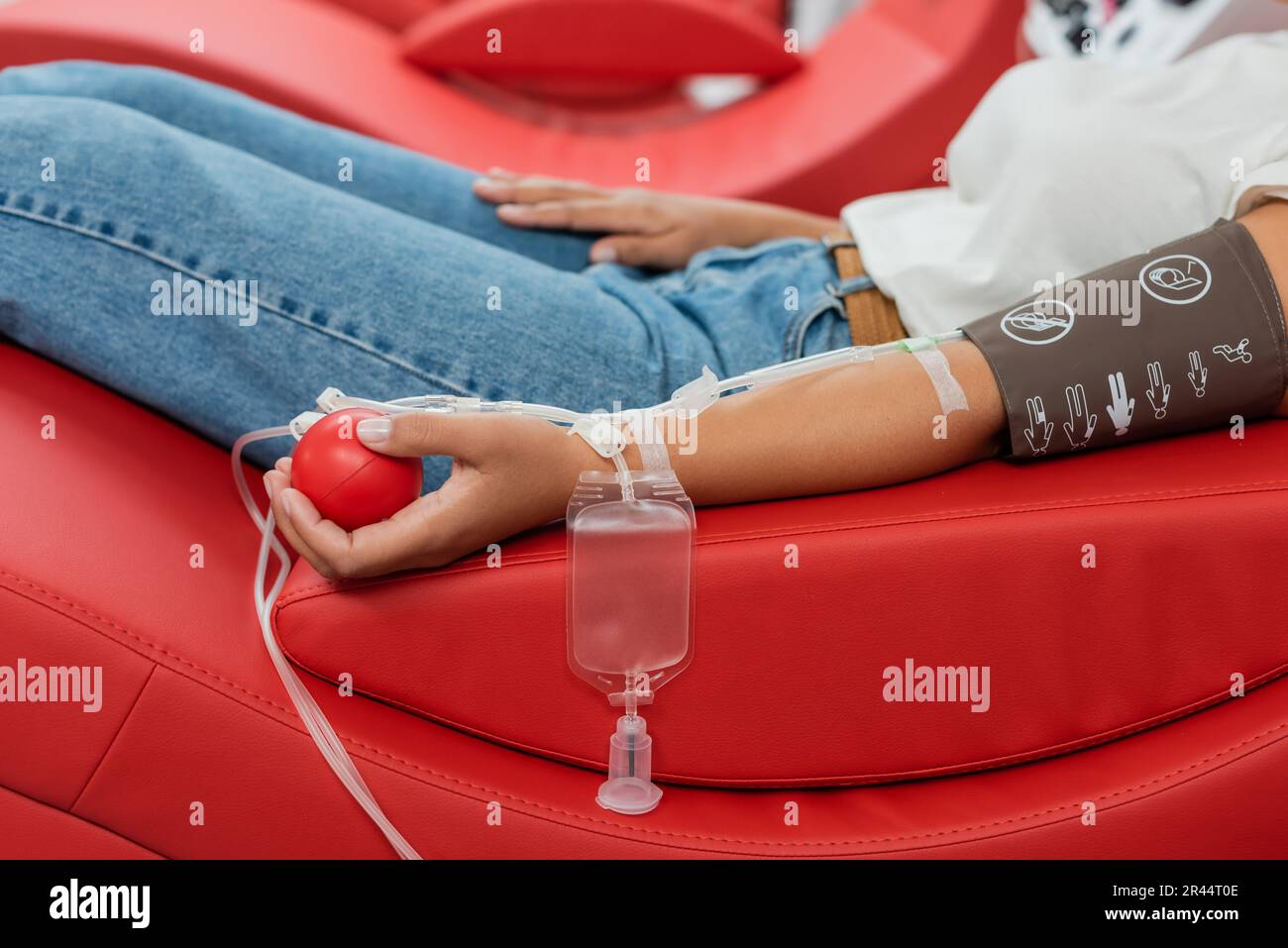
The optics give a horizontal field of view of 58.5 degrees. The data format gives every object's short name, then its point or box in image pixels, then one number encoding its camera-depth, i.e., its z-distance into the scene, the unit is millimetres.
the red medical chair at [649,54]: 1497
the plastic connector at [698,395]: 778
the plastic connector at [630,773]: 759
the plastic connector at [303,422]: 751
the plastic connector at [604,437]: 751
